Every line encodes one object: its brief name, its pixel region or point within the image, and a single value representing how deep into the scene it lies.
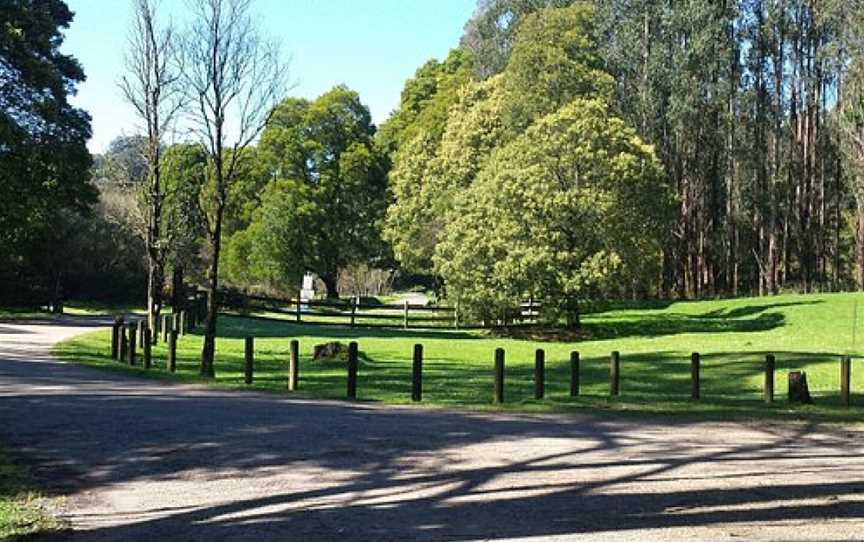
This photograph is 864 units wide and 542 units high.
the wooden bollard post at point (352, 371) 15.51
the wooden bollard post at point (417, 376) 14.91
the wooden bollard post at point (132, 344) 21.31
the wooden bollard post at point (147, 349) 20.36
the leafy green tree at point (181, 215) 33.12
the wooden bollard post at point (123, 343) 22.03
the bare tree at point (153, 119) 30.69
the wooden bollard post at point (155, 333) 27.94
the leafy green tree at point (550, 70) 44.25
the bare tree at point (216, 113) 19.27
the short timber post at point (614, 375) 15.85
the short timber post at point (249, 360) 17.05
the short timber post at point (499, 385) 14.72
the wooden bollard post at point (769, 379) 14.88
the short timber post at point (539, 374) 14.84
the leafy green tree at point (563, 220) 34.81
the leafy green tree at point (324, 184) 56.16
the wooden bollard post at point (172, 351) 19.14
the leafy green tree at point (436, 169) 48.50
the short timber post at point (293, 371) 16.45
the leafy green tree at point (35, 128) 29.47
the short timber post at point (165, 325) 29.55
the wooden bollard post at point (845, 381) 14.65
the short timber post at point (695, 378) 15.62
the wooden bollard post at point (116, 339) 22.61
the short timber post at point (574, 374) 15.39
